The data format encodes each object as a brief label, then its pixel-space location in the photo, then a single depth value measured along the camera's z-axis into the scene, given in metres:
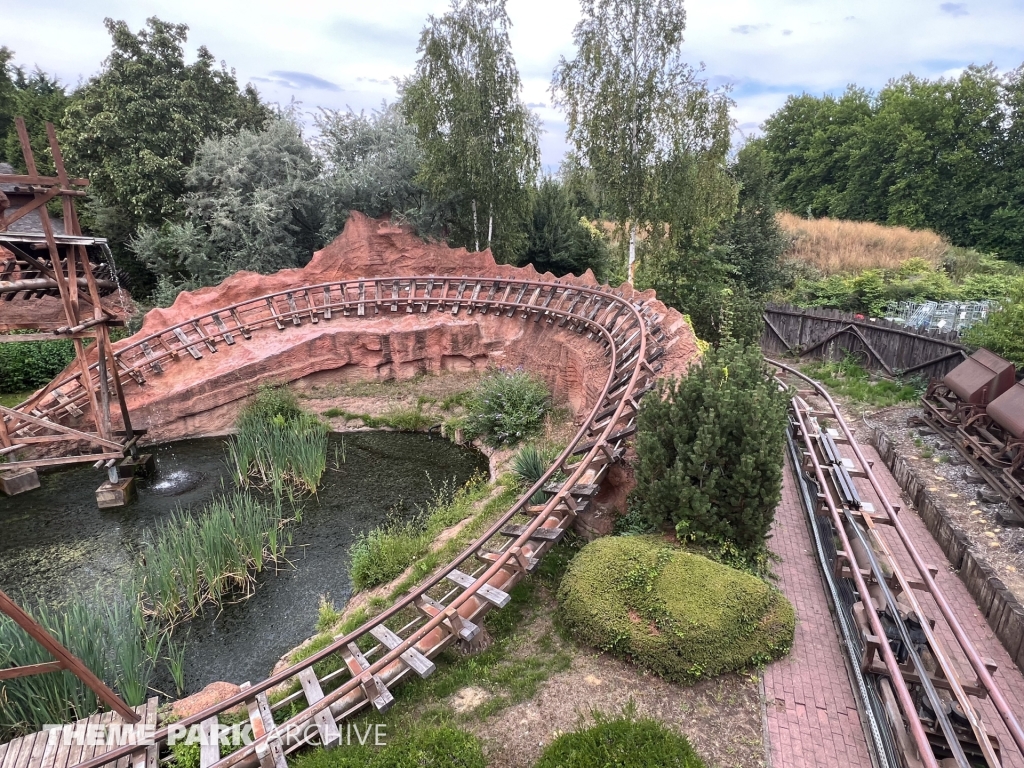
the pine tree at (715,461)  6.68
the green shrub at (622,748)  4.42
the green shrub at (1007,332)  12.25
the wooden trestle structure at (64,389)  10.16
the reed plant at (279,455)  11.44
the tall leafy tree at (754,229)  21.00
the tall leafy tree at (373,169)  20.05
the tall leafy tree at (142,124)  19.92
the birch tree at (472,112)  18.73
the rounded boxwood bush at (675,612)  5.50
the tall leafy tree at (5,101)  32.72
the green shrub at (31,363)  16.42
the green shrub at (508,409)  13.13
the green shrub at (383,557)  8.36
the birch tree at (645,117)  16.58
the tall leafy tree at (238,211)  19.06
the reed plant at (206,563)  7.75
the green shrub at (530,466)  9.96
